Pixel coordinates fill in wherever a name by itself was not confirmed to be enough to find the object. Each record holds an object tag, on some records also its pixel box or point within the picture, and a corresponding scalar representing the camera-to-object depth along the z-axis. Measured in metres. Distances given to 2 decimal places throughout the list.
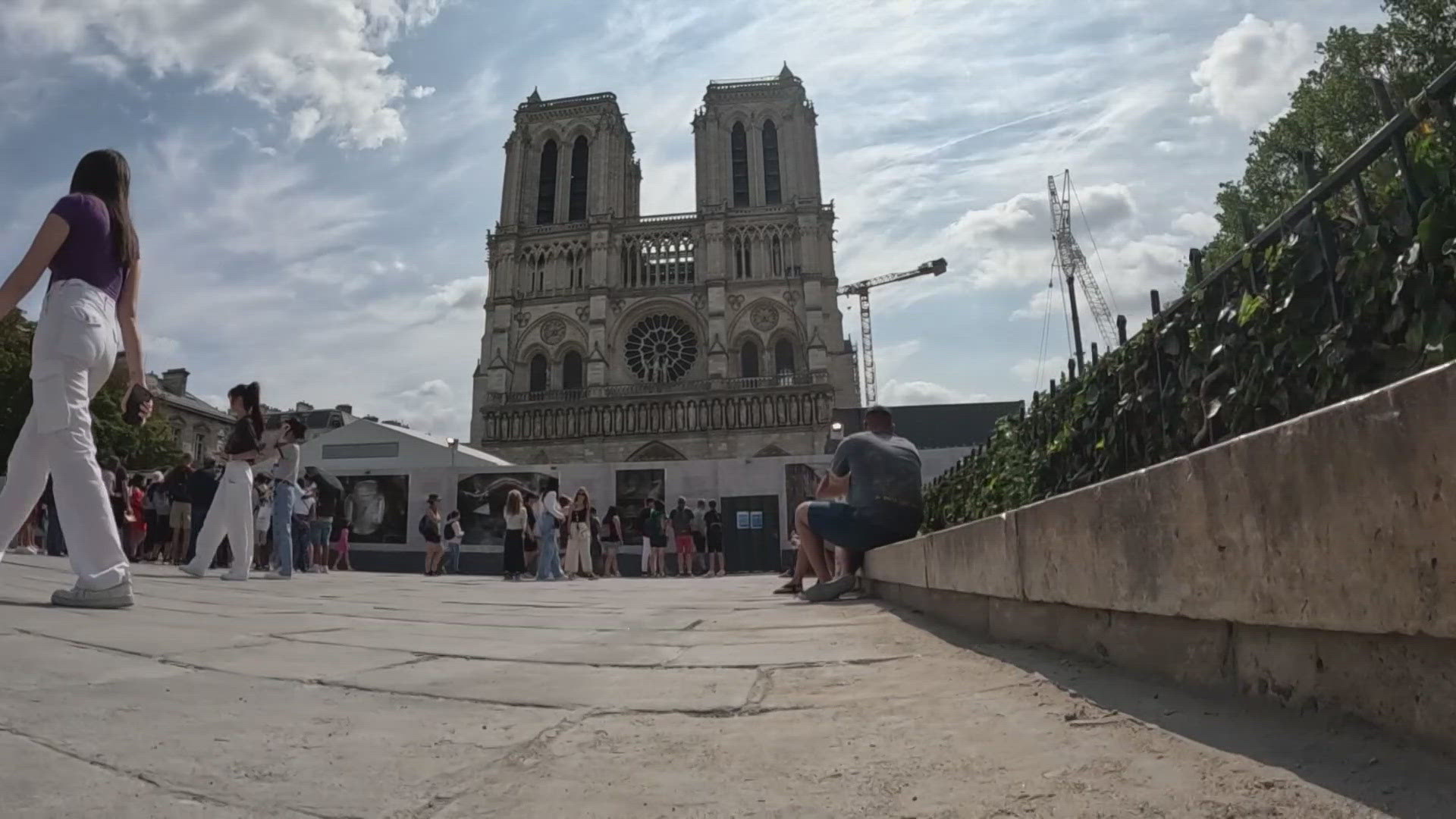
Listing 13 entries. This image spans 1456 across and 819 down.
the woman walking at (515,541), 13.07
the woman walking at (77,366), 3.22
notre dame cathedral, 41.12
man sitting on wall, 5.56
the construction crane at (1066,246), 67.50
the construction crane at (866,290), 72.00
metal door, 19.31
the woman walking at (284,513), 8.77
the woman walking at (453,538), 15.70
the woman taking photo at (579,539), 14.49
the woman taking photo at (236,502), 6.42
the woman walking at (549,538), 12.58
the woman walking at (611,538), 16.22
